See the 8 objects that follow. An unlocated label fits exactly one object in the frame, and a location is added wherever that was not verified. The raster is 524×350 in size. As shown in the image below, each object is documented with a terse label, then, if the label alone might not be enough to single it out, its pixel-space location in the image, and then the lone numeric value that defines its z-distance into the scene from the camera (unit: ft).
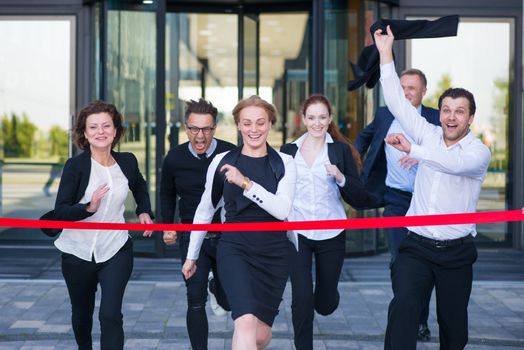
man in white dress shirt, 16.98
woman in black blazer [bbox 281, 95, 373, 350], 19.92
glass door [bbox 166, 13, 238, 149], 40.11
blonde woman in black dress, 16.58
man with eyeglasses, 19.57
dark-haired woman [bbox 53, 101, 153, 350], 17.40
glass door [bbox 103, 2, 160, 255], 34.76
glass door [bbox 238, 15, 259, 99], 40.04
